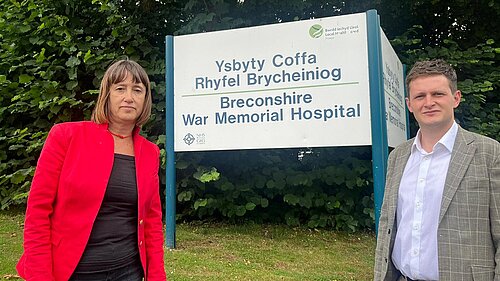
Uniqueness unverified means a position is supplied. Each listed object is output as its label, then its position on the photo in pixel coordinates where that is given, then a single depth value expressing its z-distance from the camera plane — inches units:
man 68.6
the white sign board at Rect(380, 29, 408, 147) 192.4
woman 70.7
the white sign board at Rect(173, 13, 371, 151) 182.2
